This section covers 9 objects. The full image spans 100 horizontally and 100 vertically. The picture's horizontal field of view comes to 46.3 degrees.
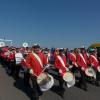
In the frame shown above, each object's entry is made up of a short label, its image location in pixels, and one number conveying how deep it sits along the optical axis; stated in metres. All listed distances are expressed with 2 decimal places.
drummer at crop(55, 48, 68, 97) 4.29
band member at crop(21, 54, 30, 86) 5.07
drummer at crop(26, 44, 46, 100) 3.86
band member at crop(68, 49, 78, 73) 5.13
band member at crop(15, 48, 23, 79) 6.24
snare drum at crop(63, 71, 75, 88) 4.25
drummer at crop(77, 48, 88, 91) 4.99
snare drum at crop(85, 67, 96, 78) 5.10
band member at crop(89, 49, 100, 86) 5.43
